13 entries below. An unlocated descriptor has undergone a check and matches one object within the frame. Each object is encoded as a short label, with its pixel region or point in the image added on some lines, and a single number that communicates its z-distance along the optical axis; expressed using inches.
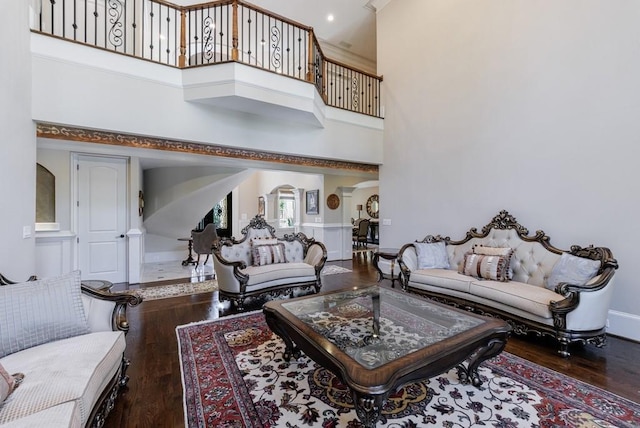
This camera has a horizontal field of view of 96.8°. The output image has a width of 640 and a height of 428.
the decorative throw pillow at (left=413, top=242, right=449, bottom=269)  166.7
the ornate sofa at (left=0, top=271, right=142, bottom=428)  47.2
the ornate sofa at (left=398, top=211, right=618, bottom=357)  101.2
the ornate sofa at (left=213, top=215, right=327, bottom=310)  147.8
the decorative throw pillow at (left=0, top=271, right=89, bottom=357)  64.2
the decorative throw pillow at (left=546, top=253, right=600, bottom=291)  110.7
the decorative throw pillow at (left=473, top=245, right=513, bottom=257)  140.5
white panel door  190.1
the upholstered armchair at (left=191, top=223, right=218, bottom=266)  259.4
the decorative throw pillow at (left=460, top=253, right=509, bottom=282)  135.7
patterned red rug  68.0
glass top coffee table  57.6
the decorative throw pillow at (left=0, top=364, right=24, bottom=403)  47.8
